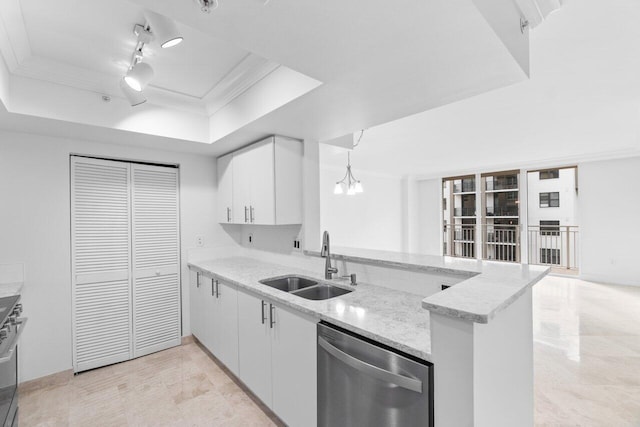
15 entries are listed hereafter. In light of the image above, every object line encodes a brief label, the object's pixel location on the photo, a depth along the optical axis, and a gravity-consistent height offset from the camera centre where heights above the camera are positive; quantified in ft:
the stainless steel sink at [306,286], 7.66 -2.10
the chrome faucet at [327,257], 8.09 -1.26
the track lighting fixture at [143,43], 4.92 +3.07
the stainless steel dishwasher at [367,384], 3.84 -2.59
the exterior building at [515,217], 22.24 -0.61
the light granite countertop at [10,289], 7.06 -1.85
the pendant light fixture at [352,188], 17.03 +1.41
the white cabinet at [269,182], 8.84 +0.98
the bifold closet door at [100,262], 9.02 -1.50
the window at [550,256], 23.05 -3.77
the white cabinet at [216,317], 8.21 -3.29
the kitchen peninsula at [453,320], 3.33 -1.85
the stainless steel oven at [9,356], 4.93 -2.25
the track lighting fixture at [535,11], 4.35 +3.00
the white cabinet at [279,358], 5.64 -3.20
